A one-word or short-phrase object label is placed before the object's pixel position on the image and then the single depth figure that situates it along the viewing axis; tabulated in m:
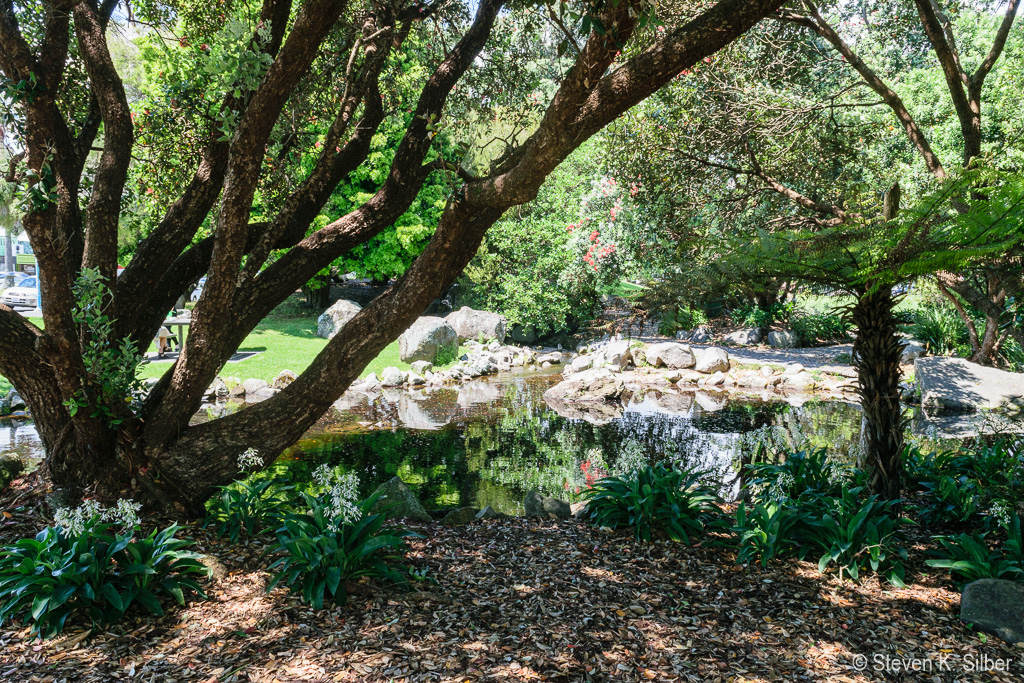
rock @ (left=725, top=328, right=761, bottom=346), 17.45
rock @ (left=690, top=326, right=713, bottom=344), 17.87
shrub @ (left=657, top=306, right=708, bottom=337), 17.64
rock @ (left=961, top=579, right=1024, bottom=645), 3.21
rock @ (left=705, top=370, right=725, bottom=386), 13.35
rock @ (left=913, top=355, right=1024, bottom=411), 10.01
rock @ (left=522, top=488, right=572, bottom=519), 5.49
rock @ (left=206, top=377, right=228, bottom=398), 10.79
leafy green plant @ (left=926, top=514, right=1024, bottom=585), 3.61
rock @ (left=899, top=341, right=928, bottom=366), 13.97
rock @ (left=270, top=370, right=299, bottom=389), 11.77
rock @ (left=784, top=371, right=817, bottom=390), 12.79
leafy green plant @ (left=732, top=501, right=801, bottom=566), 4.12
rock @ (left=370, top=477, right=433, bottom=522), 5.38
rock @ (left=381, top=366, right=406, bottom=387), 12.85
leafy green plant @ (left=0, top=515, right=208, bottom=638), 3.16
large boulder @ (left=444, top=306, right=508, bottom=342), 17.67
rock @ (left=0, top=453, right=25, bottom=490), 5.24
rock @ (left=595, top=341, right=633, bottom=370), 14.59
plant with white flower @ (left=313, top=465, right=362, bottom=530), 3.61
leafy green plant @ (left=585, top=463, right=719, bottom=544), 4.62
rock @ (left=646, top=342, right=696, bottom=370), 14.48
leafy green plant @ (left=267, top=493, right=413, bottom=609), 3.45
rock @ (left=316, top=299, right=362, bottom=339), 17.77
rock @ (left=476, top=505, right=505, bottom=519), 5.44
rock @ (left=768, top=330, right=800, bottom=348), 16.94
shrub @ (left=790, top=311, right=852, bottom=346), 17.17
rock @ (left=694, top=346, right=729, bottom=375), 14.00
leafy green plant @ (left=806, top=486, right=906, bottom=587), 3.88
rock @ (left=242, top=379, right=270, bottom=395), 11.22
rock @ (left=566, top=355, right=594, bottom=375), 14.18
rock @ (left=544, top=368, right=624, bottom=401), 11.80
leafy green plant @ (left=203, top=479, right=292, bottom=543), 4.27
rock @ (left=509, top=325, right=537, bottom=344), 18.88
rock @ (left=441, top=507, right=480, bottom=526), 5.33
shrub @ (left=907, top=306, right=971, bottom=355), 14.44
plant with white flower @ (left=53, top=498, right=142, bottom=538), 3.44
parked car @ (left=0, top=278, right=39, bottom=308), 20.88
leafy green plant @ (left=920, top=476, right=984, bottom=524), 4.66
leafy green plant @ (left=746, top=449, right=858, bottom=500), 4.96
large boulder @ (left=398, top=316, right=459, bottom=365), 15.09
